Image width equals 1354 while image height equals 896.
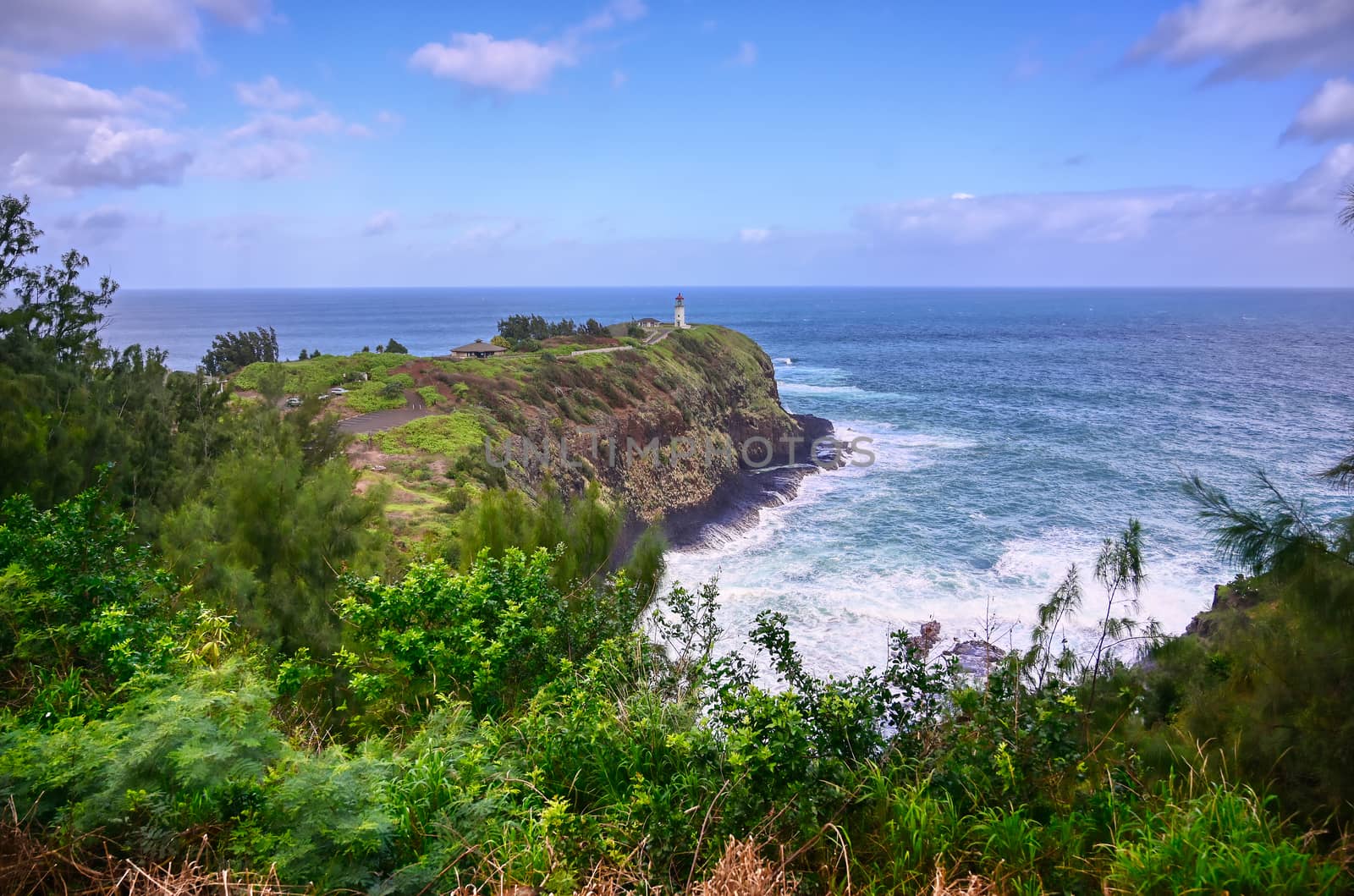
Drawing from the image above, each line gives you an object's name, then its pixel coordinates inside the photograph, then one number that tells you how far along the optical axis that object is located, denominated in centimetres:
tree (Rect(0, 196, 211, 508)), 871
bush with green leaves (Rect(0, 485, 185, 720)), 528
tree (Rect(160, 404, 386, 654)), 835
